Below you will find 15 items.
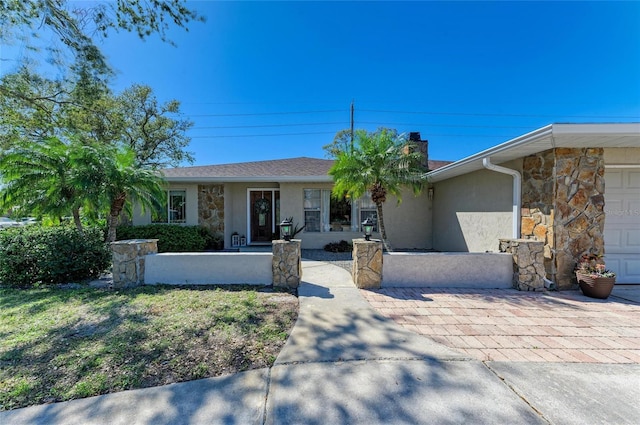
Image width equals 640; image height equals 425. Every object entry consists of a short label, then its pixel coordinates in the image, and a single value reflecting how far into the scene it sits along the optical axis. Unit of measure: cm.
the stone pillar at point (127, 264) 514
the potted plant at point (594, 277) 450
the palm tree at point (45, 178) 572
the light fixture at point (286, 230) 514
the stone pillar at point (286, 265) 514
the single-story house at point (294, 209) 957
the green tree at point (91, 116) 634
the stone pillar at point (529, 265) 500
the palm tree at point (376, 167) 668
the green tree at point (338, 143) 2156
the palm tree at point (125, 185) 599
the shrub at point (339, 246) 923
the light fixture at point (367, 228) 542
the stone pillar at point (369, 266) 514
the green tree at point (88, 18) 479
